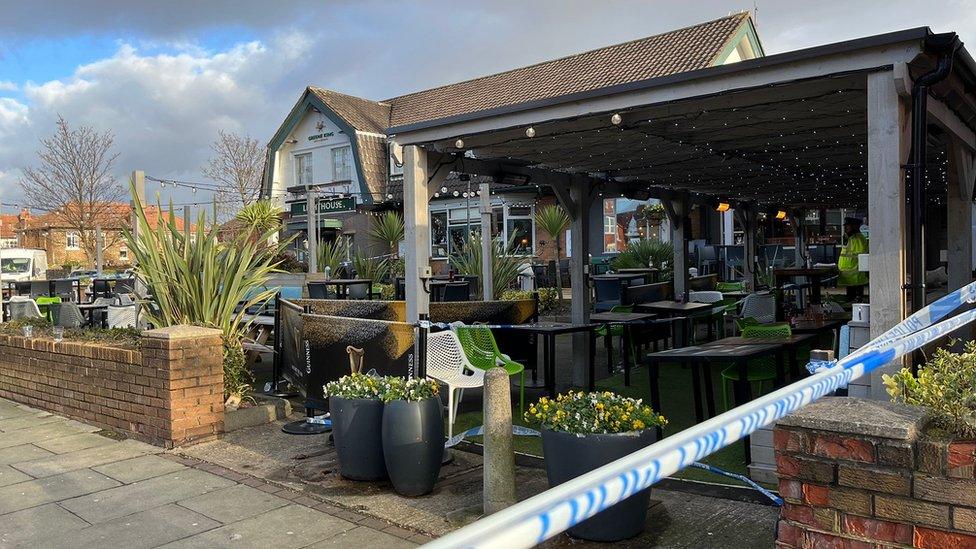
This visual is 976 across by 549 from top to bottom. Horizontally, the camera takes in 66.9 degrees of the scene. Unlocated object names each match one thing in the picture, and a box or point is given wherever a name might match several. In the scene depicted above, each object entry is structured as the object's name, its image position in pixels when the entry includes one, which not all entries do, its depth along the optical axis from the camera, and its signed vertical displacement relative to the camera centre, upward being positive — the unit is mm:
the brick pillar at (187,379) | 5887 -895
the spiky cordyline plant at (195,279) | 6621 -93
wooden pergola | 4344 +1095
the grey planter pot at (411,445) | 4578 -1135
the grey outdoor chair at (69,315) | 9570 -567
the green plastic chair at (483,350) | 6629 -815
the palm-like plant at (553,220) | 20922 +1090
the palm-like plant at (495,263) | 13688 -58
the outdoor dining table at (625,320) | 8359 -738
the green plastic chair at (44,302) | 11966 -478
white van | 23369 +314
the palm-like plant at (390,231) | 22239 +982
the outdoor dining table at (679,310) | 9273 -697
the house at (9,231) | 47584 +2966
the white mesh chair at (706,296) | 11297 -654
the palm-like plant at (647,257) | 19281 -22
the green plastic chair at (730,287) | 13773 -629
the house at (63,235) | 31453 +2043
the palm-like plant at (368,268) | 16078 -101
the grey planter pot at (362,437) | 4855 -1141
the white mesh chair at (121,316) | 10125 -617
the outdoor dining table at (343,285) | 12148 -350
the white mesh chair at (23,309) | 10414 -504
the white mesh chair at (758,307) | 8648 -643
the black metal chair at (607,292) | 12141 -588
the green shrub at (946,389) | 2340 -500
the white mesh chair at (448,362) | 6004 -826
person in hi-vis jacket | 9375 -75
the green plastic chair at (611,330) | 8867 -907
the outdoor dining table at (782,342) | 5621 -720
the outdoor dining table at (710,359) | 5094 -741
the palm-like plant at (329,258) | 16797 +163
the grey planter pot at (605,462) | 3747 -1086
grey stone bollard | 4141 -1043
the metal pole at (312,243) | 15242 +464
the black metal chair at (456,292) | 11672 -483
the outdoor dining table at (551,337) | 7031 -772
